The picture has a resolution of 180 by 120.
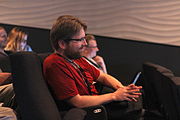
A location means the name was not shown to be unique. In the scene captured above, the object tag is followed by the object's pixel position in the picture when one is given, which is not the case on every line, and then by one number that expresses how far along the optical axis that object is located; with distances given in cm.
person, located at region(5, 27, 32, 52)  369
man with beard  217
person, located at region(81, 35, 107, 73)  356
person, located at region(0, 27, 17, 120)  212
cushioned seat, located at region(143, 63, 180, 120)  219
